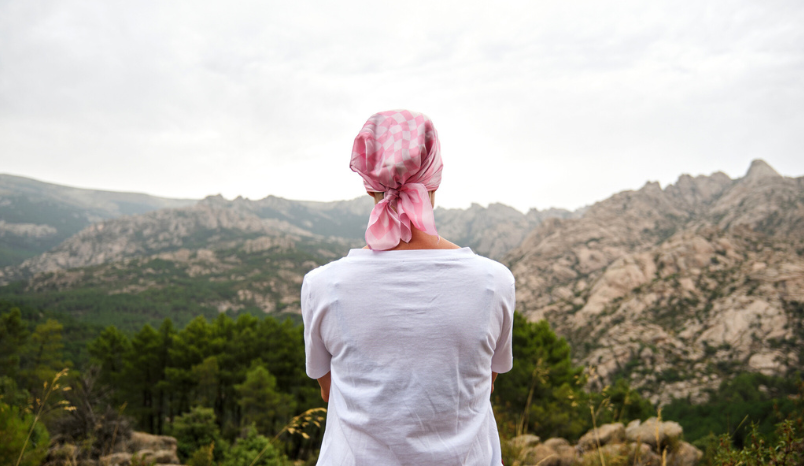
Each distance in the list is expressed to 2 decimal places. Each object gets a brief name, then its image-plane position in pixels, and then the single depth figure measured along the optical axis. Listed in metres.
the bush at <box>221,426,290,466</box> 9.25
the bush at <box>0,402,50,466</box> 4.14
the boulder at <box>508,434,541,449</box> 4.37
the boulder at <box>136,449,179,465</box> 8.27
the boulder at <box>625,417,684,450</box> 7.56
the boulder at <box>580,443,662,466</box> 4.28
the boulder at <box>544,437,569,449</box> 9.35
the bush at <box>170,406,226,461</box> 14.36
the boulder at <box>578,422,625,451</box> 7.90
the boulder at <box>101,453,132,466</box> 5.61
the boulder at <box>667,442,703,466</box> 6.29
